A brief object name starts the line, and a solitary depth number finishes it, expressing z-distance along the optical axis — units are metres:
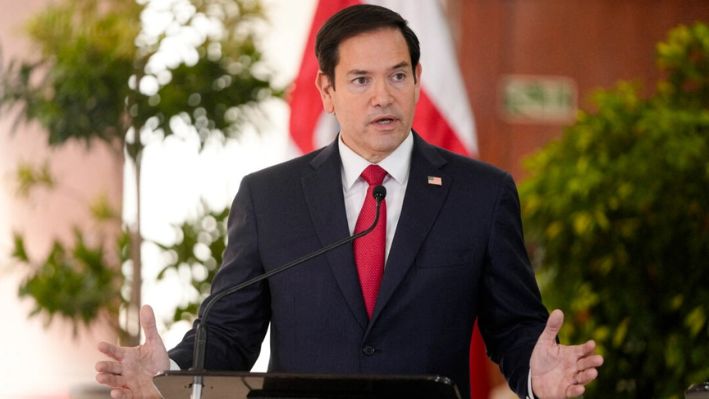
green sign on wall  11.66
